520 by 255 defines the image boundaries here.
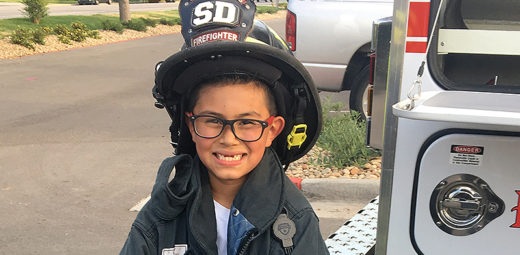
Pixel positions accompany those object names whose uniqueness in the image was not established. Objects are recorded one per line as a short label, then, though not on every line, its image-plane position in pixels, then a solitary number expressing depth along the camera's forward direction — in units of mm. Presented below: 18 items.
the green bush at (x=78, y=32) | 16672
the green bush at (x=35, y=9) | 17625
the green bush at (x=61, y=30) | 16517
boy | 1625
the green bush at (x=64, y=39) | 16000
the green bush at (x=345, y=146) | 5273
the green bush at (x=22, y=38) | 14703
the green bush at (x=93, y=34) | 17453
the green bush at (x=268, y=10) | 37544
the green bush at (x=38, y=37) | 15195
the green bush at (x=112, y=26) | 19031
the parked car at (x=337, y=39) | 6398
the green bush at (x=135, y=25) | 20359
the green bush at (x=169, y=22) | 23266
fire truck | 1678
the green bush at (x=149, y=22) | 21875
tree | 20761
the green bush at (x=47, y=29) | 16319
